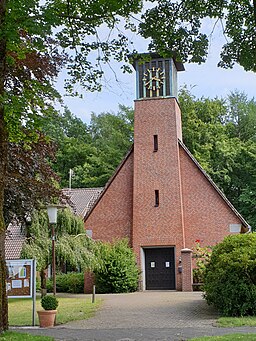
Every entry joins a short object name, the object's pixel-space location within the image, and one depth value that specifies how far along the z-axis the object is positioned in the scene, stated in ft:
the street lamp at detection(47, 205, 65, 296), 47.11
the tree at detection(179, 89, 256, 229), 128.88
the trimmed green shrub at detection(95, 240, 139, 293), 82.84
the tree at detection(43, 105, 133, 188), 144.87
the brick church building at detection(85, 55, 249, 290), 88.63
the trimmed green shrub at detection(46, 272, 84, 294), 92.43
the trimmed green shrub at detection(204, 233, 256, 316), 45.68
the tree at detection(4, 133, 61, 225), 51.03
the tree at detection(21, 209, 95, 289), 72.74
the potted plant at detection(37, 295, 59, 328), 41.93
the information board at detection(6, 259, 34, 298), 45.24
